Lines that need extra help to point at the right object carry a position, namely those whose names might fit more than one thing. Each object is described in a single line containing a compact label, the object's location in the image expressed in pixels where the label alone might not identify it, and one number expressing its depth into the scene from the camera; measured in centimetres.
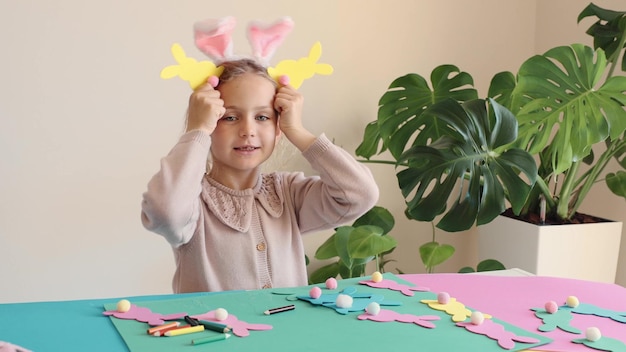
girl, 124
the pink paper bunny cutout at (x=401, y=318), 98
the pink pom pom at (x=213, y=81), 129
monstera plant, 170
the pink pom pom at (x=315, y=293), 107
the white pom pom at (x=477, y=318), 97
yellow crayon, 89
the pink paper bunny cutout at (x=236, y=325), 91
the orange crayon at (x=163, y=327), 89
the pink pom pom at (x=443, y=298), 106
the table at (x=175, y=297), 88
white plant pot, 214
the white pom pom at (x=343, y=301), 103
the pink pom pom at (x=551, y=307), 106
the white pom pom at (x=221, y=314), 95
